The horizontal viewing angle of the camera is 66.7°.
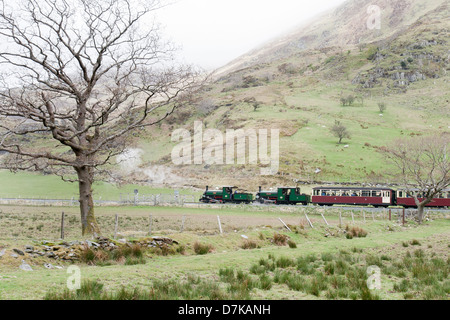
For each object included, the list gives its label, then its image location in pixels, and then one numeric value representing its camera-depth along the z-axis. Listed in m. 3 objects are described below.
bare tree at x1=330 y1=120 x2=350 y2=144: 76.50
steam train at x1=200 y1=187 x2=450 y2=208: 44.09
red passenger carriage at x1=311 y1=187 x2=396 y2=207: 44.09
